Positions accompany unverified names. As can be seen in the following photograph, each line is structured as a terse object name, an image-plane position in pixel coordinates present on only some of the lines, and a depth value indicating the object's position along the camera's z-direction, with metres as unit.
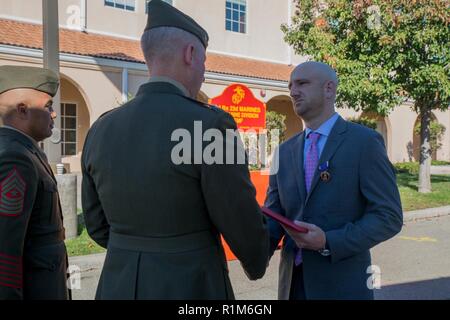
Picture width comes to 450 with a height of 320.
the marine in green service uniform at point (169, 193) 1.63
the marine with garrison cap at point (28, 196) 2.13
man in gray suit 2.16
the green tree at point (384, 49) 10.38
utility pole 6.83
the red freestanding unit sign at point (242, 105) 7.84
